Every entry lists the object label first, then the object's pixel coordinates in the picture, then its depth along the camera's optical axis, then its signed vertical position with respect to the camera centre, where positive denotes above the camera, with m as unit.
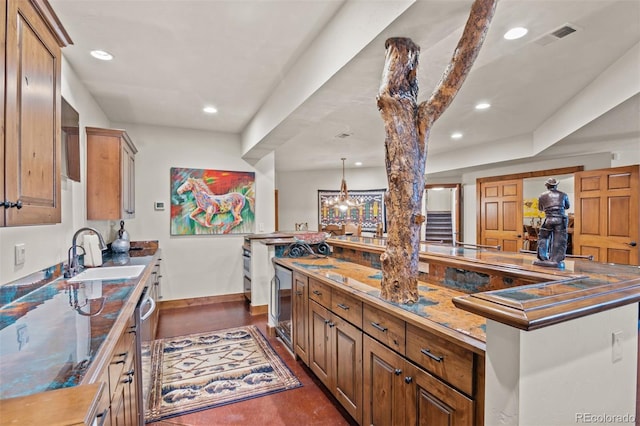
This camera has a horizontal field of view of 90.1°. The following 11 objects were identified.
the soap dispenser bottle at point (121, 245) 3.59 -0.40
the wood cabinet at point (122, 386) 1.05 -0.69
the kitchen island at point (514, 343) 1.00 -0.50
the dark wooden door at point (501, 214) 5.73 -0.05
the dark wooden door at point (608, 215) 4.14 -0.05
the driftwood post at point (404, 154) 1.72 +0.31
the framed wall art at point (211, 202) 4.80 +0.13
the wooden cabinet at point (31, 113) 1.20 +0.42
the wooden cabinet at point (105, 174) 3.18 +0.36
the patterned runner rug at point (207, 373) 2.34 -1.42
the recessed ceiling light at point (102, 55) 2.60 +1.28
